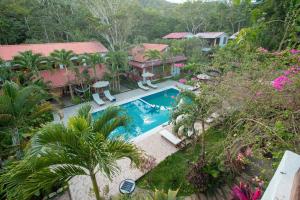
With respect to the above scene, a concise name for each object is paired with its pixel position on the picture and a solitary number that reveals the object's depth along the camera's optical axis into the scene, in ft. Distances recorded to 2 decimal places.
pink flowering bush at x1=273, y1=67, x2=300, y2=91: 11.23
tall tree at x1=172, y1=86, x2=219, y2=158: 18.78
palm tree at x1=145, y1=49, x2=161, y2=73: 65.21
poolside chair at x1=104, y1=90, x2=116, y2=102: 54.01
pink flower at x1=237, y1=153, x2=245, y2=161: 15.39
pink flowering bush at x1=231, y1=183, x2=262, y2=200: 14.01
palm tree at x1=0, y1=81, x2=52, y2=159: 15.84
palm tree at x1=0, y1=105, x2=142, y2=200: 9.96
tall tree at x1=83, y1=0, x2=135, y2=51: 72.84
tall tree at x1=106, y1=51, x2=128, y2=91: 56.07
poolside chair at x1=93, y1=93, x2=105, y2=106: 51.55
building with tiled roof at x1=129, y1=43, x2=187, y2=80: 68.03
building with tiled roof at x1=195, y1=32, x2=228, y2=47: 92.94
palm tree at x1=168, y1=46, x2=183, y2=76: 70.98
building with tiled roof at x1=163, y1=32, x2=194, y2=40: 96.22
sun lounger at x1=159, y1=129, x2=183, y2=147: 30.19
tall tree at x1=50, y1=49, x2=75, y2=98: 47.29
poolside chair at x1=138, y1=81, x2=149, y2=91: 63.29
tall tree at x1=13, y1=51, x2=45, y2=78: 41.97
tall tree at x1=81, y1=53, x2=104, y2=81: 51.11
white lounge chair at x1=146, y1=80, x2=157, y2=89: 65.11
